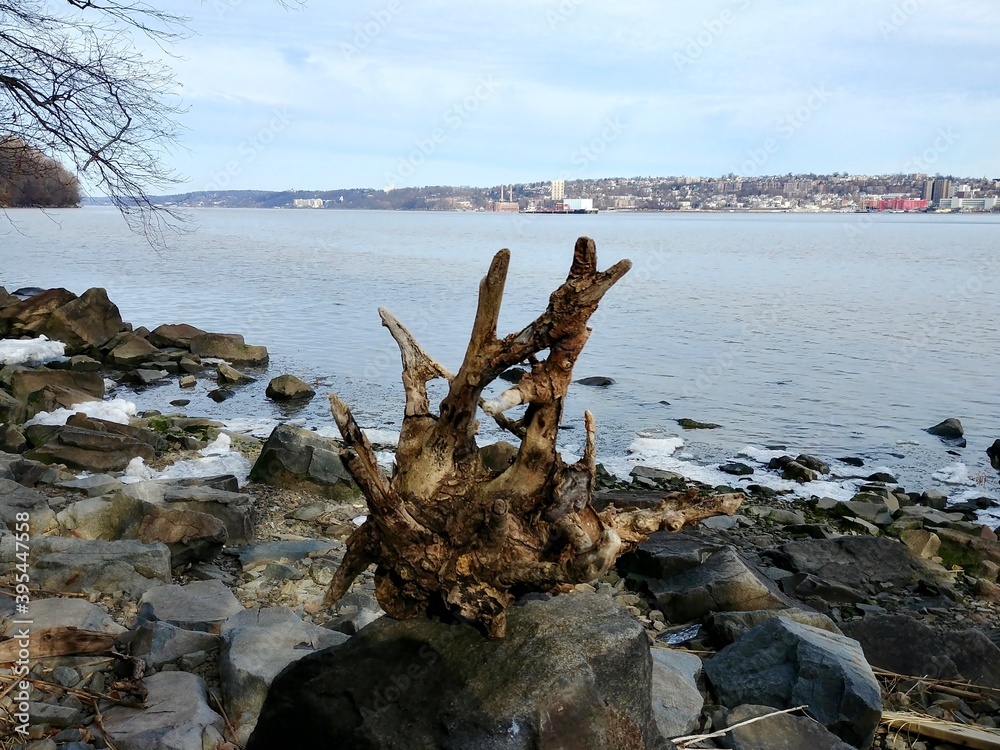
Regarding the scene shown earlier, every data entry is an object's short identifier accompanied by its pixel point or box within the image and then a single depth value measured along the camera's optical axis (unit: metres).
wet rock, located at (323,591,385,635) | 6.23
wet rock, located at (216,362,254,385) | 22.66
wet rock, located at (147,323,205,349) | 26.50
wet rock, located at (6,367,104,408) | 17.58
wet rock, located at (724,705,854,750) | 5.05
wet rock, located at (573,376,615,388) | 22.78
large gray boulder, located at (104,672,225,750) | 4.27
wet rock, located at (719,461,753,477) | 15.73
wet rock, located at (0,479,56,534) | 7.77
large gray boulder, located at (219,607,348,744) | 4.80
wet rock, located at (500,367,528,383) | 21.98
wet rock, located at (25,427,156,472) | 12.09
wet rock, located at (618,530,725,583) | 9.07
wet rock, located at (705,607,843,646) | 7.10
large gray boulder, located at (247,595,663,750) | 3.66
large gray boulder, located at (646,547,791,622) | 8.25
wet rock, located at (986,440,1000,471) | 16.93
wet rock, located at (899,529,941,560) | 11.91
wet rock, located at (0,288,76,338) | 26.64
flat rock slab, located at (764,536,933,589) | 10.63
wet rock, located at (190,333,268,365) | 25.41
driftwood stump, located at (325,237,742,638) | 3.65
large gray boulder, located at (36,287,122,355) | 25.62
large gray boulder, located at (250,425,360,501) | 11.61
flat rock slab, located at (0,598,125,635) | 5.38
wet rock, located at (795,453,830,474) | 16.06
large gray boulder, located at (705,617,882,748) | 5.61
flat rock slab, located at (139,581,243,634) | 5.99
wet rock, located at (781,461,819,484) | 15.53
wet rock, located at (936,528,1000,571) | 11.53
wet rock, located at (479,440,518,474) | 13.16
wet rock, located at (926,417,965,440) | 18.53
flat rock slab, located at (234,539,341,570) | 8.40
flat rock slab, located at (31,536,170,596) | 6.50
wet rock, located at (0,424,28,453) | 13.21
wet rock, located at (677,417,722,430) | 18.95
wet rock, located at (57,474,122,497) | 9.63
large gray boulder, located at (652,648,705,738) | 5.00
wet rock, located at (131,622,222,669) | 5.26
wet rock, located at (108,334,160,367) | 24.08
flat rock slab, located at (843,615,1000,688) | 7.16
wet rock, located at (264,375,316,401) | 20.47
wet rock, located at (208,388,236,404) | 20.59
